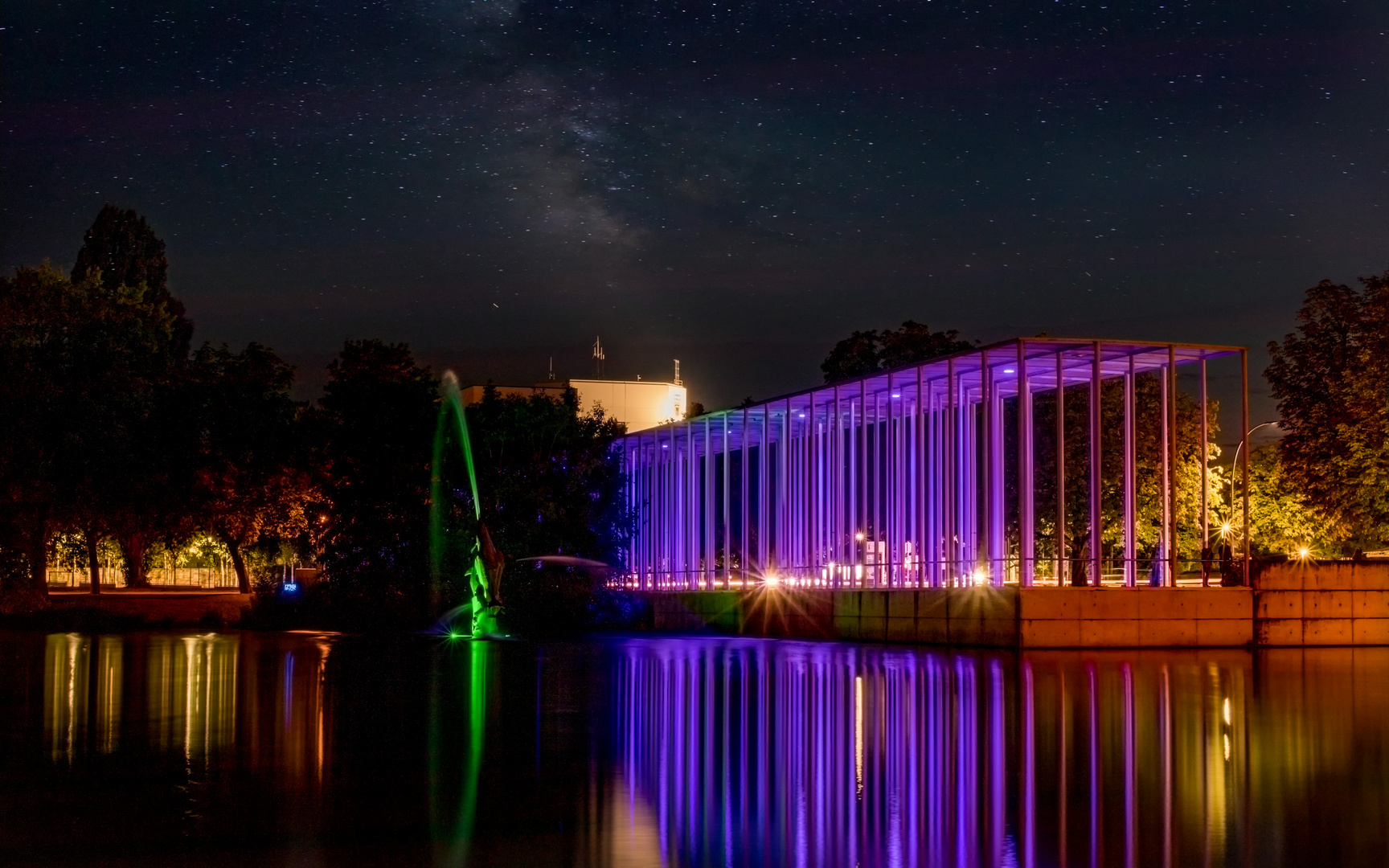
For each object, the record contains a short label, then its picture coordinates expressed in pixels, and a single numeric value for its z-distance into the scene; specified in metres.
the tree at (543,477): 44.59
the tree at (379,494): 46.62
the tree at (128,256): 74.75
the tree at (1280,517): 51.28
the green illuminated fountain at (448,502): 43.38
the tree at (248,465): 53.00
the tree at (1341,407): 47.34
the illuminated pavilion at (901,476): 32.84
